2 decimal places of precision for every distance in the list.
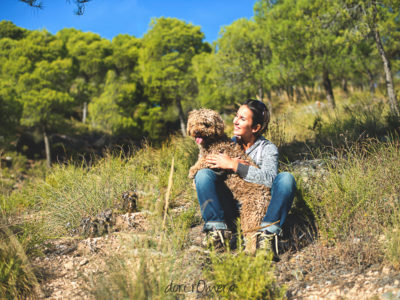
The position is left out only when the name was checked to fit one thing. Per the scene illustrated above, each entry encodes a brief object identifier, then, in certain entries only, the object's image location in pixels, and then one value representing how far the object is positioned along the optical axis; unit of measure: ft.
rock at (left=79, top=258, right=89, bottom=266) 9.04
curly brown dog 8.13
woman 7.89
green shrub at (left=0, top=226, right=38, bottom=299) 6.82
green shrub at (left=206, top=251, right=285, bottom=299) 5.88
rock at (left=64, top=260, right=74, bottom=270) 8.88
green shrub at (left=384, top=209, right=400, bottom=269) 6.66
